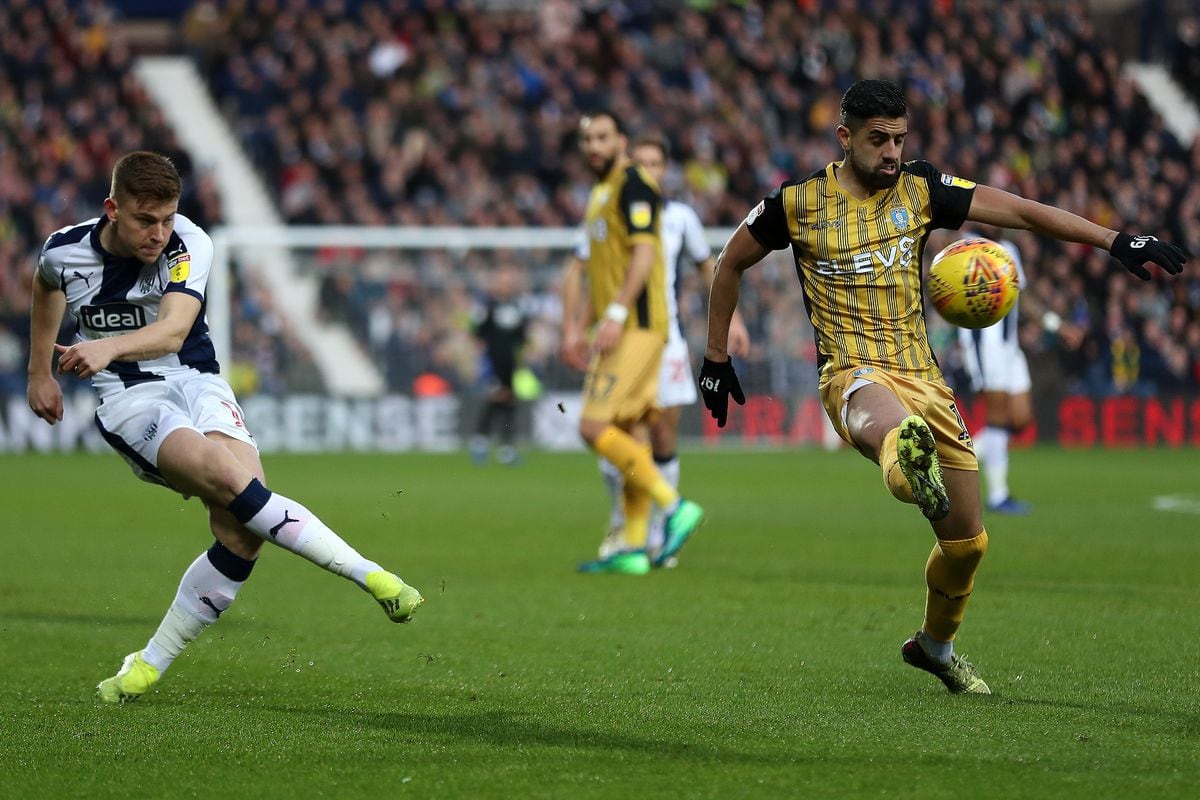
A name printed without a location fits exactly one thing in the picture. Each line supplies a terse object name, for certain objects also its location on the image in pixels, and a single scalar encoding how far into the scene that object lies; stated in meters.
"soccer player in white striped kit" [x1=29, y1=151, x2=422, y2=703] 11.54
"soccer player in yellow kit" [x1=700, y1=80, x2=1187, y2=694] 11.52
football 12.05
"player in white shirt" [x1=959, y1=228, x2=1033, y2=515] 28.19
